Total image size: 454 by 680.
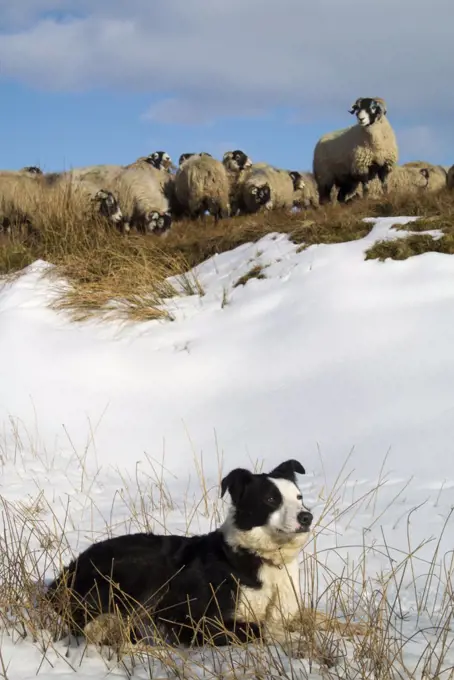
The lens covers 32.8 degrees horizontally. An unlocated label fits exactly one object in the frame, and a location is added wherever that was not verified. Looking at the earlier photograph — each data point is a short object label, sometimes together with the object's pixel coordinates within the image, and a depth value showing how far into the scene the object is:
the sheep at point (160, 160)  20.17
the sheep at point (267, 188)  17.23
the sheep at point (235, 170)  17.77
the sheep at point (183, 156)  20.59
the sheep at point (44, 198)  12.40
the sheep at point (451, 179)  14.32
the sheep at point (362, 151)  16.42
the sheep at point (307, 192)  20.00
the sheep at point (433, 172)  20.66
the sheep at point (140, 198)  15.73
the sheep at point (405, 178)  17.02
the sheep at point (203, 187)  16.55
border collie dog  3.22
